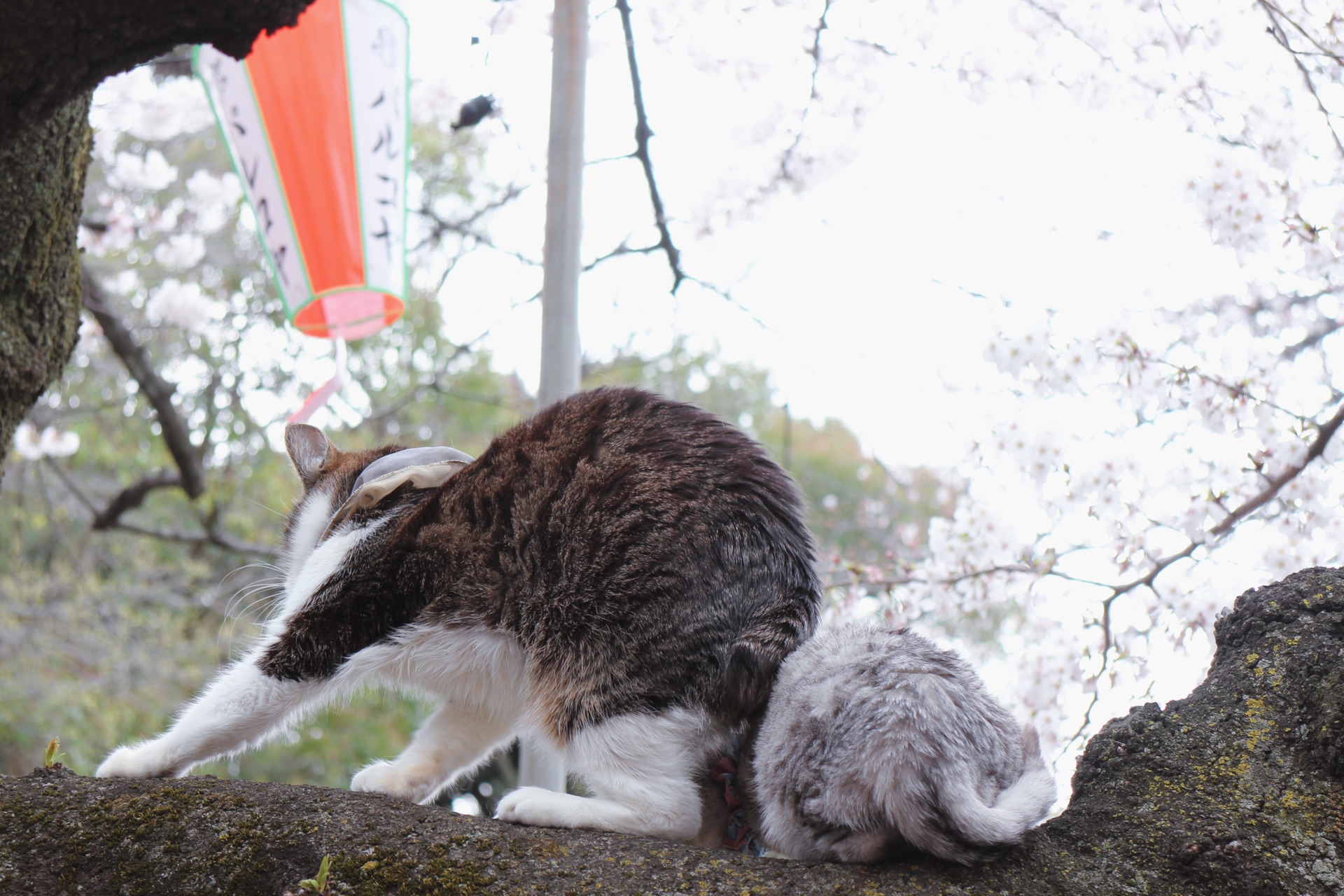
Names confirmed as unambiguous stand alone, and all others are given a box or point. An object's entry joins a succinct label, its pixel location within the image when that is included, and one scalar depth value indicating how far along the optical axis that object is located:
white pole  2.31
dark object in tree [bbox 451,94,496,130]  2.39
